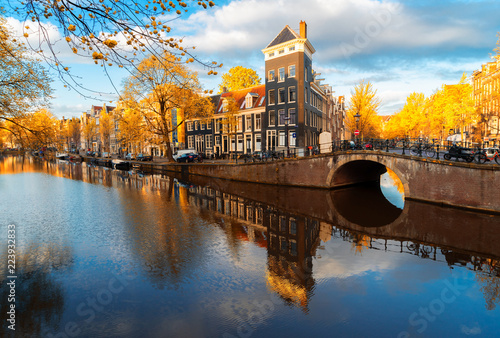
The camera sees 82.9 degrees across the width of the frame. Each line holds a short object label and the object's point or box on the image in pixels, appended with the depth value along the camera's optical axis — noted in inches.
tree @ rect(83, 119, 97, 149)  3373.5
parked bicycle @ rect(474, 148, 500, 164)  701.5
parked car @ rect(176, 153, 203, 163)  1623.5
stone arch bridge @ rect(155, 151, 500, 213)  660.1
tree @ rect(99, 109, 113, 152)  3051.2
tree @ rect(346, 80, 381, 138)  1699.2
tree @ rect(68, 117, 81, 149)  3753.0
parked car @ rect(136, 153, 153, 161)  2021.3
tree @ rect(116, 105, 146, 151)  1475.1
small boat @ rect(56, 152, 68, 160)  2933.1
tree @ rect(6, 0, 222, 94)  183.0
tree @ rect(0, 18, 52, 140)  451.2
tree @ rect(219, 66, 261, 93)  2240.4
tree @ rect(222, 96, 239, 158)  1522.4
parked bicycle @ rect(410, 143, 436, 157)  769.6
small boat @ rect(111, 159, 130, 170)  1821.7
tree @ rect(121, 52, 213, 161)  1414.9
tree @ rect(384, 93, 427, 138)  2111.2
